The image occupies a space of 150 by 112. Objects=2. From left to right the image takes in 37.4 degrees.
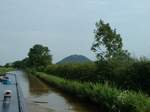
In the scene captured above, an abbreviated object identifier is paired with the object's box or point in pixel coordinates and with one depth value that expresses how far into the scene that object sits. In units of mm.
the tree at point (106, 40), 14439
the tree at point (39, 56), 58930
